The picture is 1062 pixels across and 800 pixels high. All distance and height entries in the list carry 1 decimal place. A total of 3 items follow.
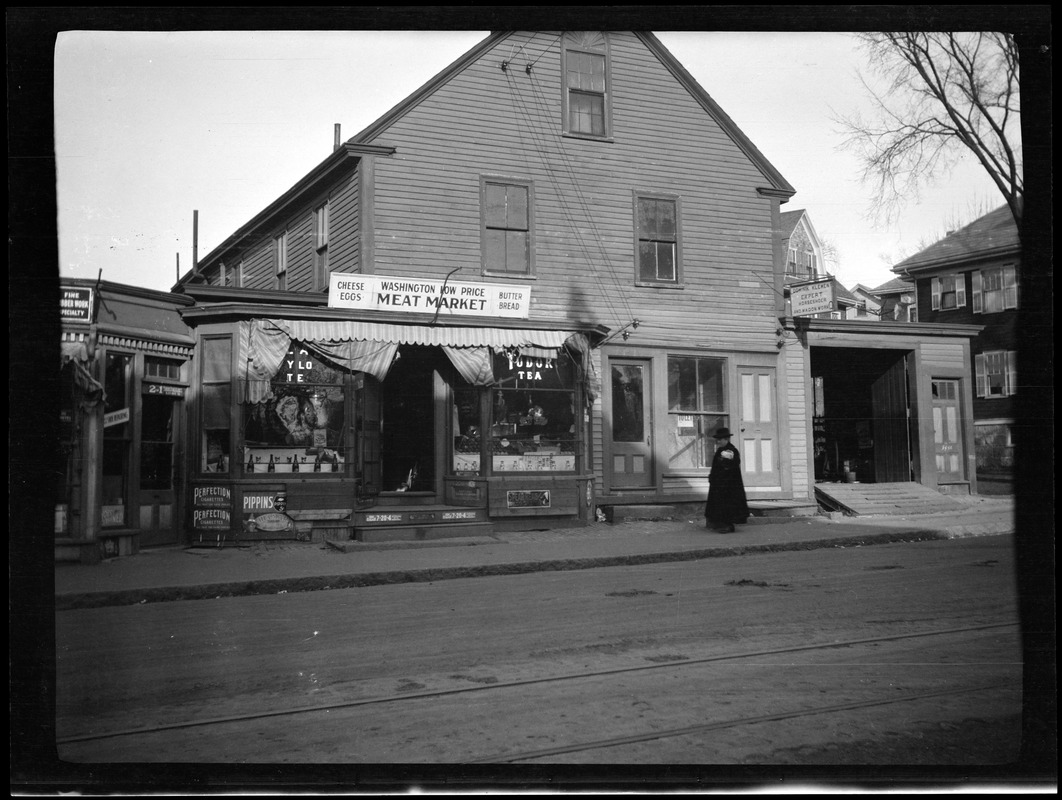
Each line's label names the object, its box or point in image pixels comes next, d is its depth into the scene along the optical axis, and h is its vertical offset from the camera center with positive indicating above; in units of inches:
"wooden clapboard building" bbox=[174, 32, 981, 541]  541.3 +77.8
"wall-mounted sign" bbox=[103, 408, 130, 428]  476.1 +14.5
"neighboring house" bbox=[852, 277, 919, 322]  1076.9 +171.4
